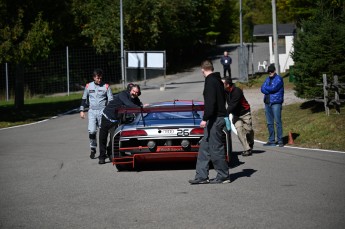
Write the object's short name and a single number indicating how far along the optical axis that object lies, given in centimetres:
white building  4791
